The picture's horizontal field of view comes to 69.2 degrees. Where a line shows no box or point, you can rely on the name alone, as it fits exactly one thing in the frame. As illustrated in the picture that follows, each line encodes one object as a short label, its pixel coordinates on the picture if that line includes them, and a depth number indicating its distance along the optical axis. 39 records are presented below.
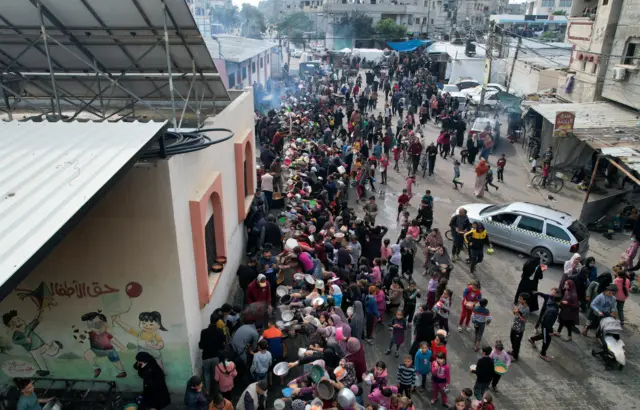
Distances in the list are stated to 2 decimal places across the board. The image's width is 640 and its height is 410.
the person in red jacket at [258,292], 8.45
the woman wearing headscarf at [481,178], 15.41
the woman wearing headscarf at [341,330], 7.24
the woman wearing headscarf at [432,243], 10.91
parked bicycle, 16.94
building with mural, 4.46
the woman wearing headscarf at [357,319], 7.99
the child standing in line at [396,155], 18.38
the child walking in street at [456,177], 16.40
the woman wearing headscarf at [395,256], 10.27
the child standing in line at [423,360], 7.40
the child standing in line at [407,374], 7.10
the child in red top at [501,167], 17.22
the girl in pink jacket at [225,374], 6.62
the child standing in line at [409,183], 14.46
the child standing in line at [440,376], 7.18
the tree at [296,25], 76.50
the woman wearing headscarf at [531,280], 9.73
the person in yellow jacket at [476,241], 11.14
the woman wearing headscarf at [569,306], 8.86
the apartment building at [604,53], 17.09
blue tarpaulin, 42.19
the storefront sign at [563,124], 15.05
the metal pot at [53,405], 5.98
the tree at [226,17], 102.25
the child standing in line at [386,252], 10.37
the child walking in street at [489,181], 16.20
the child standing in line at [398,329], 8.16
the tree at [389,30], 60.88
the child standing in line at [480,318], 8.47
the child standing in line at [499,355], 7.22
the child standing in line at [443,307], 8.27
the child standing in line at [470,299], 8.84
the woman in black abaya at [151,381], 6.30
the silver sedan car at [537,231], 11.70
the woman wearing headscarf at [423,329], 7.87
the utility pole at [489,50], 23.79
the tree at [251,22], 87.06
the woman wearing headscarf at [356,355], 7.08
